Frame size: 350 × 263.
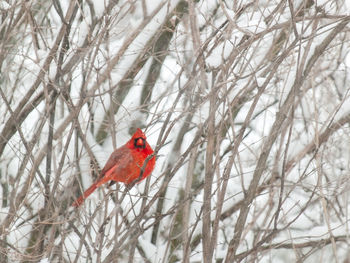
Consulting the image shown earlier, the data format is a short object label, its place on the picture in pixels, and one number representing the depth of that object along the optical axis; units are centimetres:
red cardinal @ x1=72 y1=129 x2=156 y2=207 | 700
